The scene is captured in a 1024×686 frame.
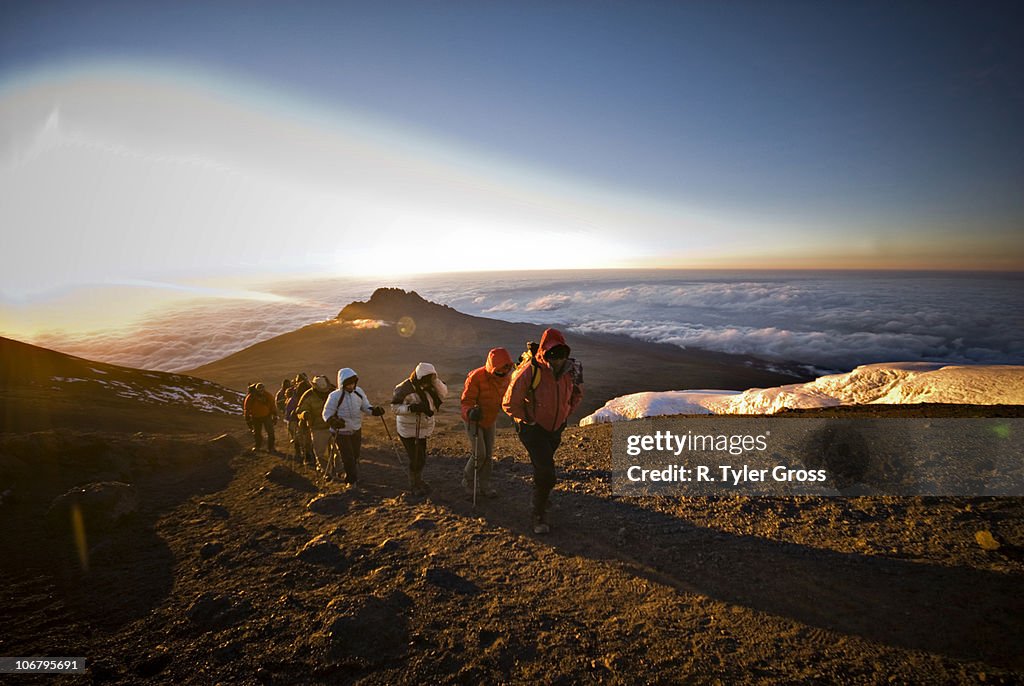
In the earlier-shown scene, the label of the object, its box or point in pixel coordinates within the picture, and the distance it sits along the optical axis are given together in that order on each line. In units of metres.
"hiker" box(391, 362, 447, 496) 5.74
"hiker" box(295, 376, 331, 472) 7.74
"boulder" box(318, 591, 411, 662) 3.06
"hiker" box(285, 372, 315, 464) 7.97
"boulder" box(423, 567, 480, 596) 3.78
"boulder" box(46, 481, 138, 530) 4.97
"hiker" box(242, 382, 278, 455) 9.09
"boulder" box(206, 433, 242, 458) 8.59
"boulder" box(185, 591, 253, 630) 3.39
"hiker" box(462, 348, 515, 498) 5.50
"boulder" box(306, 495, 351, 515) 5.66
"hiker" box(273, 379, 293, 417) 10.14
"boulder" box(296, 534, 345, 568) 4.31
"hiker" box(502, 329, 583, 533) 4.50
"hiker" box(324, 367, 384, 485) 6.19
